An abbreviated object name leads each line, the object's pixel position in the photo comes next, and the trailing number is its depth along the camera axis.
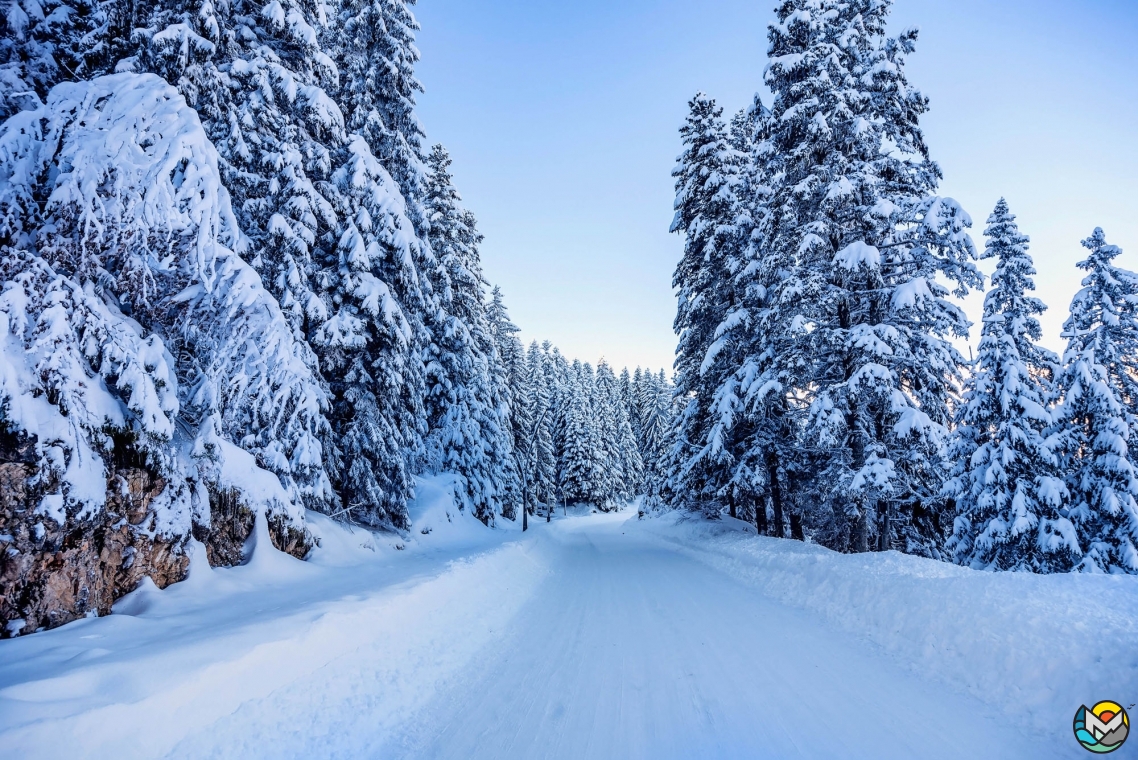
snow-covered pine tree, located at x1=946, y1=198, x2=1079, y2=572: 12.47
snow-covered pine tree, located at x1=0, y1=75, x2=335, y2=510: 5.44
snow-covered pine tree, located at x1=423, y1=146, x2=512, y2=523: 20.78
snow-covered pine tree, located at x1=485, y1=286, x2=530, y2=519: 30.70
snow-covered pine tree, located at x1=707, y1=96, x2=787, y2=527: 13.34
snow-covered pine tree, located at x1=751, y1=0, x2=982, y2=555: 10.43
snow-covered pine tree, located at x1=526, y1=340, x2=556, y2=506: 42.31
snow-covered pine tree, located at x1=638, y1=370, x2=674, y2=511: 57.53
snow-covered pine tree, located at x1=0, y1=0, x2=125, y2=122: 6.20
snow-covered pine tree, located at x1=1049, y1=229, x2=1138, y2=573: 11.76
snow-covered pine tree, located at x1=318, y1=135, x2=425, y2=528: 12.58
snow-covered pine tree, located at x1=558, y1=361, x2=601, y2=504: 49.25
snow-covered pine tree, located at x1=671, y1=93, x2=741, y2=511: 16.19
